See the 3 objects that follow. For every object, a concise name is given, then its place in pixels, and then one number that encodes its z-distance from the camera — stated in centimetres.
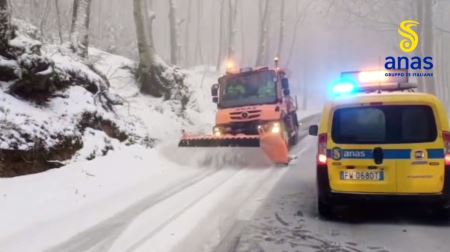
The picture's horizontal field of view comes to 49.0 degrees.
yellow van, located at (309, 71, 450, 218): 630
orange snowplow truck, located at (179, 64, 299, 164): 1316
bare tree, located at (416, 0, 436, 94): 2294
